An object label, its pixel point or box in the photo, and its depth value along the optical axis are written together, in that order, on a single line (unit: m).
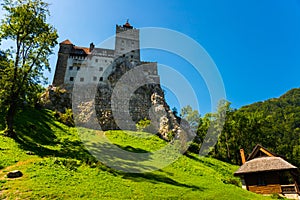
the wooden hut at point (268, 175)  31.14
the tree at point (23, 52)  30.56
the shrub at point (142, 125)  53.12
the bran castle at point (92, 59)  67.88
